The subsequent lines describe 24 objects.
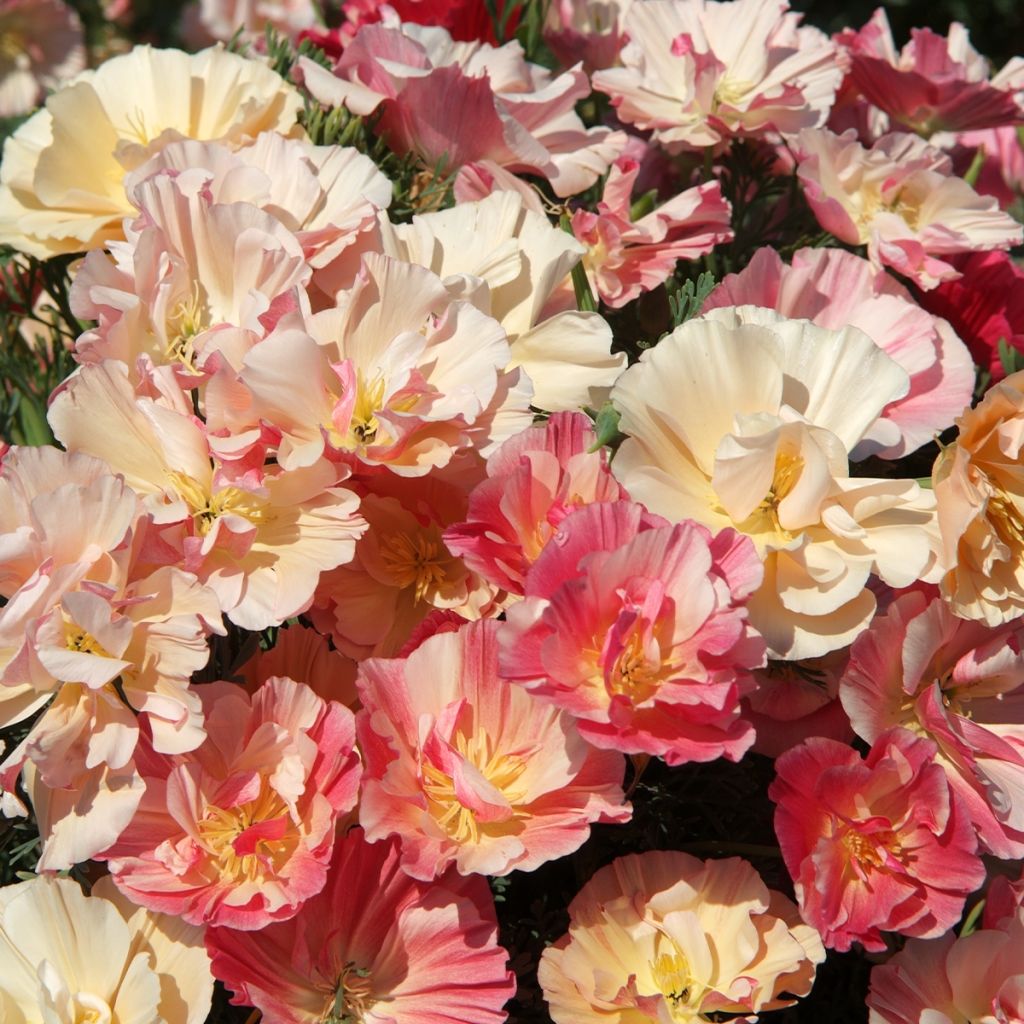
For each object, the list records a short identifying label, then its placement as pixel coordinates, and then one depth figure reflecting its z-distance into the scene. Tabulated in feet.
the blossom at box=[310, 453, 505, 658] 2.33
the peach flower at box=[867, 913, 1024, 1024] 2.23
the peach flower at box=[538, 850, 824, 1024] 2.11
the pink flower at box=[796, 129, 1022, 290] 2.87
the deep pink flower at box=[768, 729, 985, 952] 2.13
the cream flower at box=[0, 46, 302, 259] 2.84
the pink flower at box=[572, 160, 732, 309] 2.74
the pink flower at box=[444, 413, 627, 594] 2.08
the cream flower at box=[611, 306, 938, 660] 2.08
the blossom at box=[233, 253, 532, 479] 2.10
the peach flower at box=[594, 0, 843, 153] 3.14
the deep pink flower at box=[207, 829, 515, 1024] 2.09
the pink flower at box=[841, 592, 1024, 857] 2.20
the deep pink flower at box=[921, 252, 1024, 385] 3.09
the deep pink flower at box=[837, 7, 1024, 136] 3.45
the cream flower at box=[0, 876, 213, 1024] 2.08
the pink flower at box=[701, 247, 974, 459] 2.48
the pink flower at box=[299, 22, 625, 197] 2.92
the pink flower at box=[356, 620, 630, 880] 2.00
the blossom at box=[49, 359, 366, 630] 2.09
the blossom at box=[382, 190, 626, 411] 2.46
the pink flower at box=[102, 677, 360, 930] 2.03
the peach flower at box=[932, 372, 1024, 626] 2.17
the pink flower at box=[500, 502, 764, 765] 1.90
